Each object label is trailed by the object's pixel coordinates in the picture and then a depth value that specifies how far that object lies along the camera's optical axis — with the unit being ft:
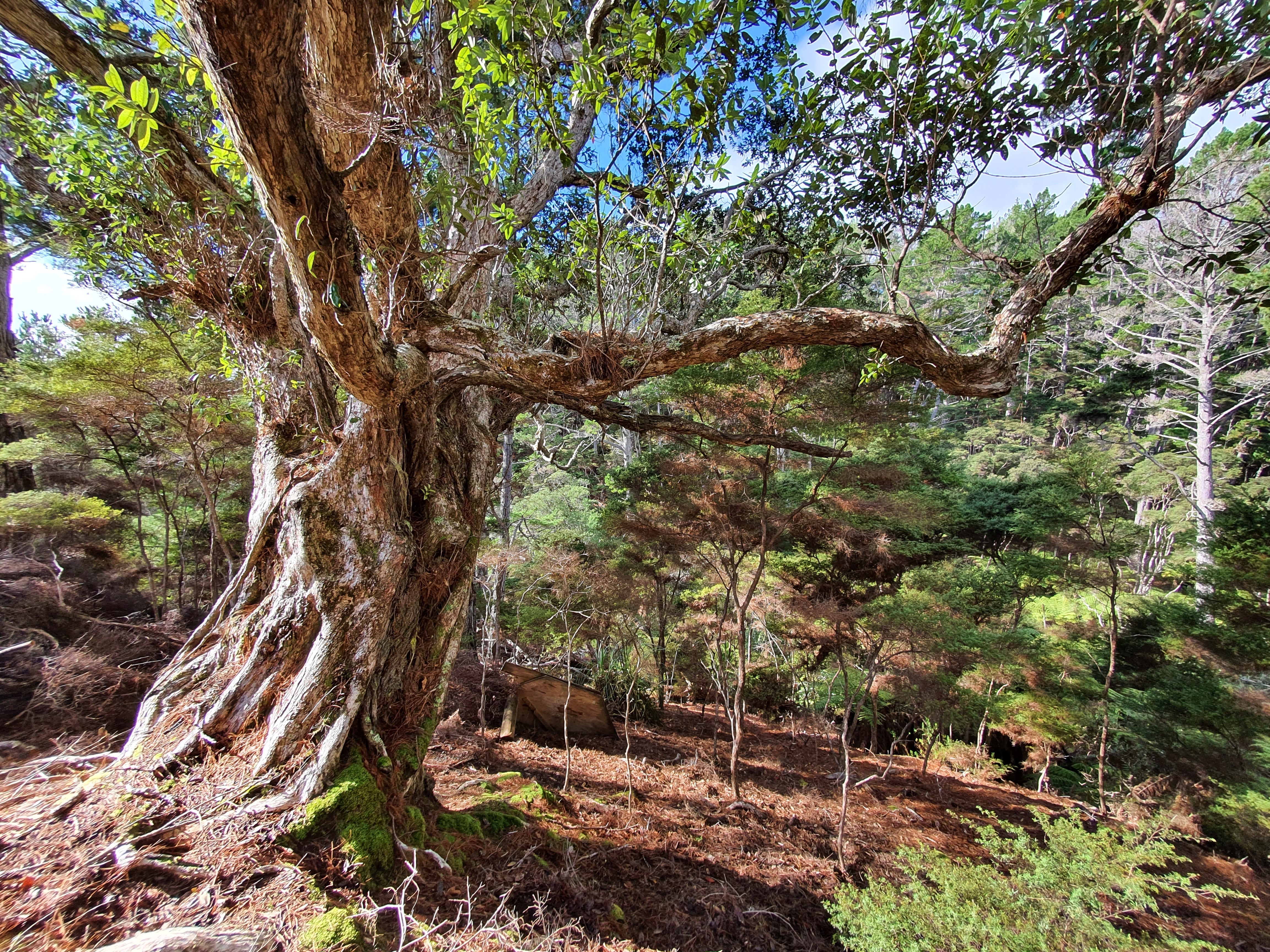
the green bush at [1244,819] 19.69
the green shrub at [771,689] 35.47
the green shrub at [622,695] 28.53
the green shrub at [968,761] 28.71
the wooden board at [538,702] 22.57
